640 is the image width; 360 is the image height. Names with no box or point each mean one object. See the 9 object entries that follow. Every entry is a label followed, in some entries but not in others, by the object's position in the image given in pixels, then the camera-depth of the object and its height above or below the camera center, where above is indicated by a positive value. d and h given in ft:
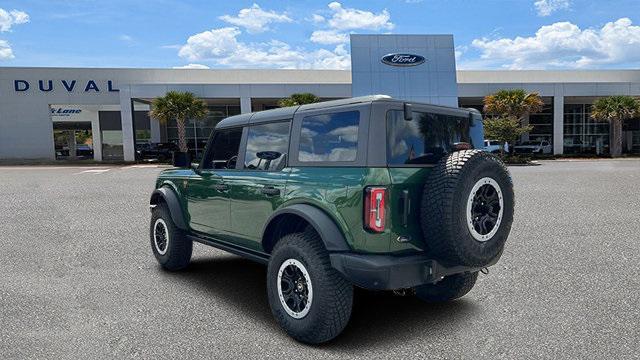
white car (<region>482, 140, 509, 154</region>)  107.14 -1.65
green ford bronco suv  10.87 -1.57
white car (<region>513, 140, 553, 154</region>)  128.36 -2.66
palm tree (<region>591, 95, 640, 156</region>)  113.50 +6.74
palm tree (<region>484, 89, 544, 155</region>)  101.35 +7.40
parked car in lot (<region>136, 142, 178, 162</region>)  116.47 -0.42
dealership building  113.80 +14.15
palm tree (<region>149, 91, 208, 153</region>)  104.88 +9.85
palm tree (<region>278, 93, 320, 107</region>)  105.29 +10.91
